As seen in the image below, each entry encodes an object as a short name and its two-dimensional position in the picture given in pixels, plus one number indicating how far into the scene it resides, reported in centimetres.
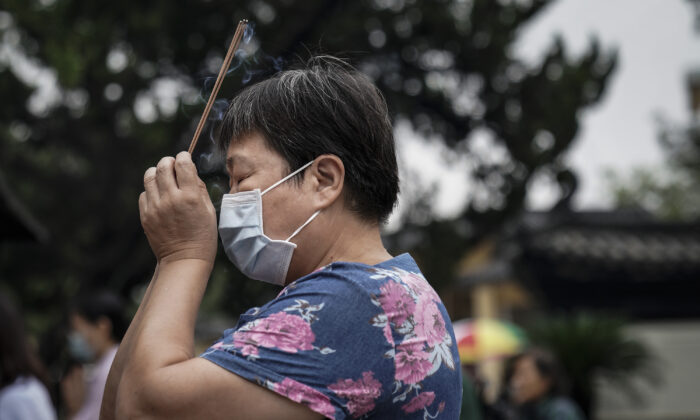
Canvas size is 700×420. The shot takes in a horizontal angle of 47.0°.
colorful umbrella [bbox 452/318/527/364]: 870
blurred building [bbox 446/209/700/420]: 1083
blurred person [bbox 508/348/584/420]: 644
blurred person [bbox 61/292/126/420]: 443
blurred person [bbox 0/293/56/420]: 348
